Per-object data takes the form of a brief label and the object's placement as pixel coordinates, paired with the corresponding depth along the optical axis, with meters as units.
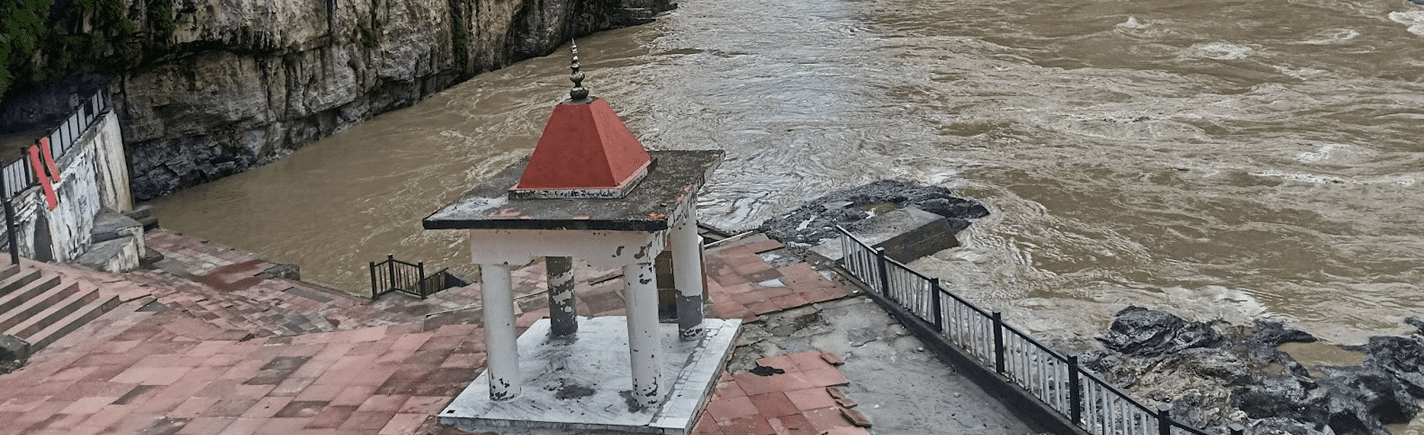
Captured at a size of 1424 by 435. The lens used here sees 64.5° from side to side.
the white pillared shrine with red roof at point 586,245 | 8.41
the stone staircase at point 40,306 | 12.09
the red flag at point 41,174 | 15.39
